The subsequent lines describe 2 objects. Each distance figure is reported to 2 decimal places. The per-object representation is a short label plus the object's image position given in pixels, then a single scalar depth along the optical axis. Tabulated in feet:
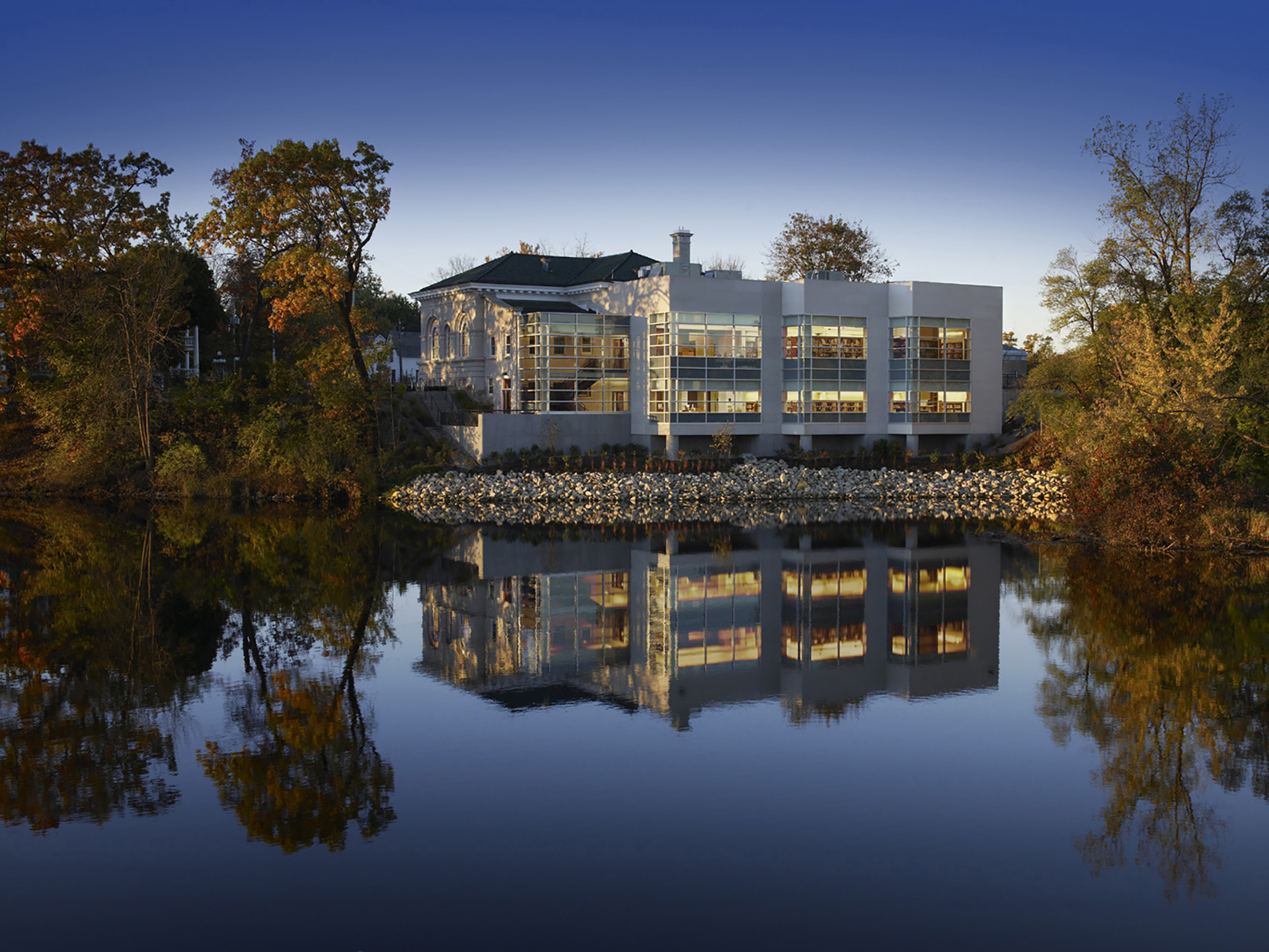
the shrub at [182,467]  132.05
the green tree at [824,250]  210.38
